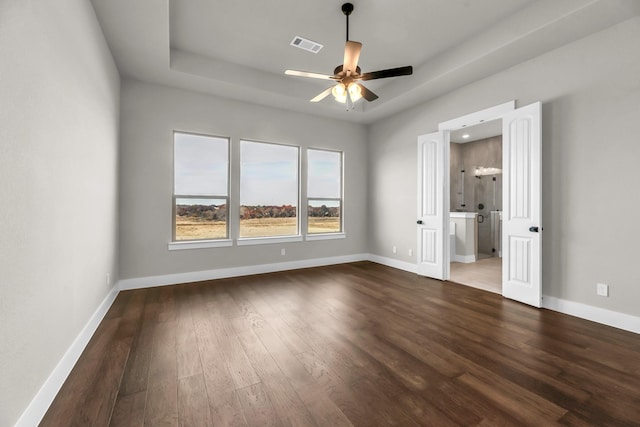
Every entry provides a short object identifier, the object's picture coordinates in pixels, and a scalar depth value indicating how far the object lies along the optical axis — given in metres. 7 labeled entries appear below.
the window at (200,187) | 4.39
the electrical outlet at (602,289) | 2.86
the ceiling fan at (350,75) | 2.73
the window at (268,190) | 4.91
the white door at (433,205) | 4.52
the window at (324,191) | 5.59
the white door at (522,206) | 3.29
